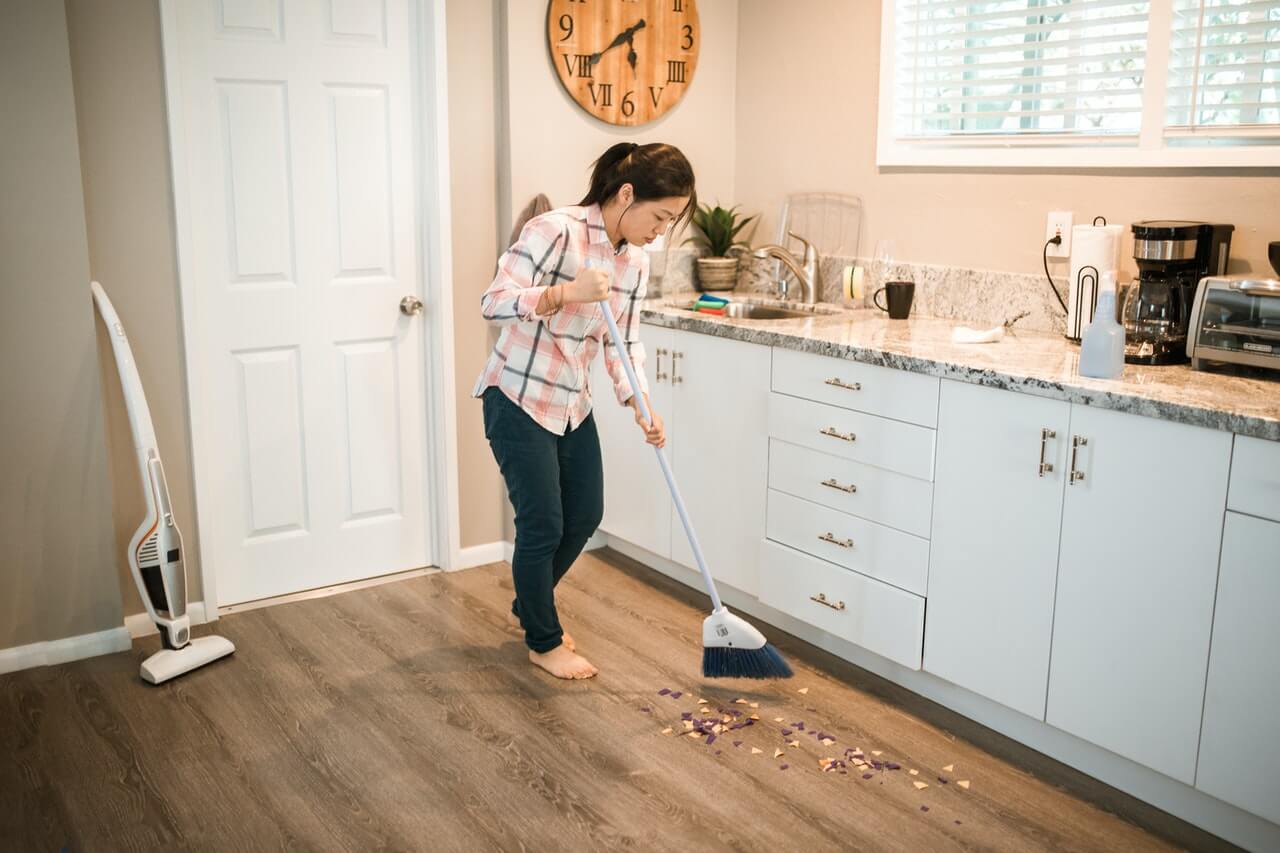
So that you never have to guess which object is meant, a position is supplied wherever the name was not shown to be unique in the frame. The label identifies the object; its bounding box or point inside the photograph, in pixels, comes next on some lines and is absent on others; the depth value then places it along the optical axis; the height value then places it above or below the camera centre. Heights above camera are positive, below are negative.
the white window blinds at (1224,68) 2.62 +0.39
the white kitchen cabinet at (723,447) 3.24 -0.63
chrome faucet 3.73 -0.13
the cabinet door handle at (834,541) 2.98 -0.80
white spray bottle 2.45 -0.23
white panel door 3.27 -0.17
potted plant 4.02 -0.05
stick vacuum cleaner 2.97 -0.83
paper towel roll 2.83 -0.07
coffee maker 2.59 -0.09
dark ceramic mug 3.38 -0.19
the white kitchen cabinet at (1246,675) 2.11 -0.81
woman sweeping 2.62 -0.30
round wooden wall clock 3.71 +0.58
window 2.67 +0.40
